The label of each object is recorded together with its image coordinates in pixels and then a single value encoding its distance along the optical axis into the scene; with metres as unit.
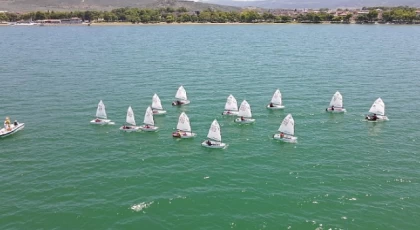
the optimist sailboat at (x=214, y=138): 76.12
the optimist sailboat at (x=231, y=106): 93.25
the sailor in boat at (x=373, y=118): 90.31
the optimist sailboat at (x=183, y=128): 80.56
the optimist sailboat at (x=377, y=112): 90.62
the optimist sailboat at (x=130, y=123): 85.00
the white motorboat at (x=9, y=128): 81.88
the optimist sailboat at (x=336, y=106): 95.75
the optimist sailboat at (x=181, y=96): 103.25
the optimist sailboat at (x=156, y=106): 95.94
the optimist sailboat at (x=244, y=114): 89.44
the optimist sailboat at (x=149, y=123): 84.56
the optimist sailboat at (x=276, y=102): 98.62
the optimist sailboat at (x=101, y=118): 89.12
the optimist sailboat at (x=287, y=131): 78.94
